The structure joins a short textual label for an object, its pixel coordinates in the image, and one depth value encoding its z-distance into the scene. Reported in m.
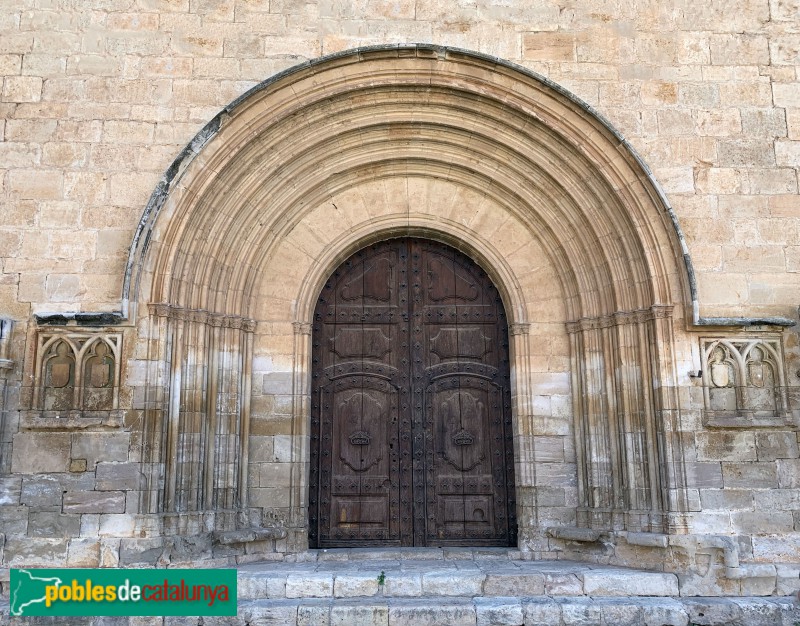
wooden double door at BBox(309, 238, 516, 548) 6.47
